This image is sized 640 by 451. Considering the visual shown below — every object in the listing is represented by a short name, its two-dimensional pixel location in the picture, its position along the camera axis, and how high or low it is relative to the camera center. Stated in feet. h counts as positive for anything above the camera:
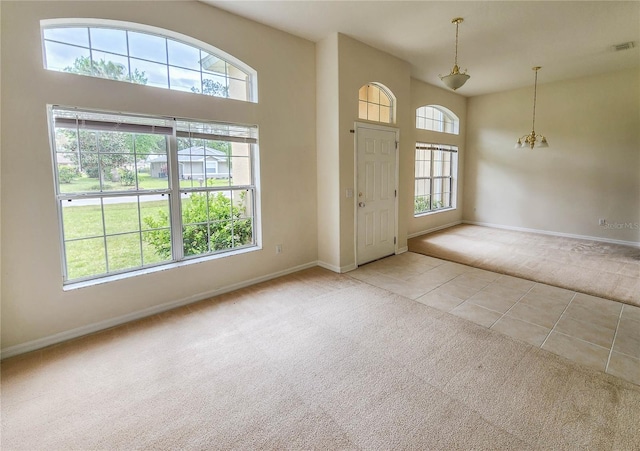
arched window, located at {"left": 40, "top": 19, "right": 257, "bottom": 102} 8.61 +4.27
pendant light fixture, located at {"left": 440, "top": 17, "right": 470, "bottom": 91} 11.19 +3.95
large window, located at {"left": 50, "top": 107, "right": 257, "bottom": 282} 9.04 +0.03
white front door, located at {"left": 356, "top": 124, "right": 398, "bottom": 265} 14.73 -0.25
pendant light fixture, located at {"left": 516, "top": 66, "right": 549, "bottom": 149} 18.70 +2.96
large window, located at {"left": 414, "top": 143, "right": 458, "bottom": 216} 21.81 +0.67
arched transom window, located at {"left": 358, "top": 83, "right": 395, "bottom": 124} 14.73 +4.17
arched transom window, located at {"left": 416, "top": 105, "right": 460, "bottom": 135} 20.94 +4.86
